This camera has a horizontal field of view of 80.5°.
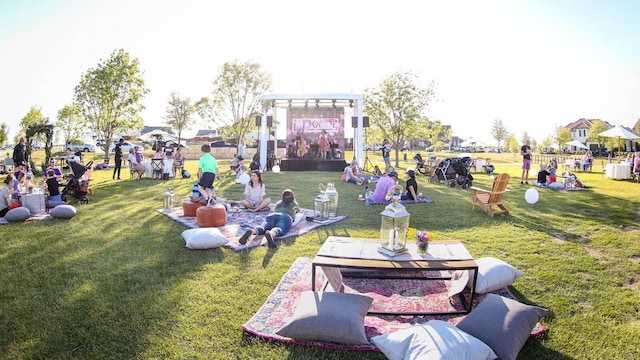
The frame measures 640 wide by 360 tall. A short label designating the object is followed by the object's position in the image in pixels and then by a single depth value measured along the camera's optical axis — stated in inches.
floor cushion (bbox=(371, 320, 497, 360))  100.4
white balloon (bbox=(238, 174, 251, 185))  487.9
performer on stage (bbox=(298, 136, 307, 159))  826.8
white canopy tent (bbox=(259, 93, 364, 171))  740.6
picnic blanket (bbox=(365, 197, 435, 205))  377.4
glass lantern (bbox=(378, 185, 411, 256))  149.3
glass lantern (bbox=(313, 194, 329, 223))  291.6
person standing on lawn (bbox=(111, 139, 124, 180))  593.6
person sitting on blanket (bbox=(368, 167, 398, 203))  365.4
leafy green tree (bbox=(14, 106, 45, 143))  1236.5
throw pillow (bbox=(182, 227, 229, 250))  214.8
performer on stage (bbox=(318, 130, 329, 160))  823.7
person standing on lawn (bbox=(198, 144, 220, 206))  304.3
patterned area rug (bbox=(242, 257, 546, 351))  130.0
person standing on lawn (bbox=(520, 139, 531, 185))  552.1
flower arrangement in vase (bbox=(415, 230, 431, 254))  148.2
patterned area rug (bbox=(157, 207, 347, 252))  232.3
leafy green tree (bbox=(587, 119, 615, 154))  1913.3
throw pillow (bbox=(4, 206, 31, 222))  284.7
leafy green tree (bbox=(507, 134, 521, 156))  2188.7
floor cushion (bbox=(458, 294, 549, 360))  109.3
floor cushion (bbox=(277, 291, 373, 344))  118.0
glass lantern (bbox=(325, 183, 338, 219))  301.1
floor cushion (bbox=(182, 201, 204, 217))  304.0
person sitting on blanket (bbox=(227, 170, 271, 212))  331.6
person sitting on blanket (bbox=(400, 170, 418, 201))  381.4
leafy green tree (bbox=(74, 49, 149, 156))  951.0
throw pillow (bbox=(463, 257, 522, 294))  152.9
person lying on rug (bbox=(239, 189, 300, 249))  225.0
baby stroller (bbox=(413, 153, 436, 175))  683.8
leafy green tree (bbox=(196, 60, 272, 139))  978.1
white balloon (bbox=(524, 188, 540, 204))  366.0
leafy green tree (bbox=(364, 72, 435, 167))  912.9
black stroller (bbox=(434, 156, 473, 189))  517.7
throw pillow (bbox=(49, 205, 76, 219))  294.6
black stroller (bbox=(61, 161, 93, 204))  381.1
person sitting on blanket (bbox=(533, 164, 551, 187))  531.3
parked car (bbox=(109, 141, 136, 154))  1422.5
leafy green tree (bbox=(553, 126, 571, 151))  2231.8
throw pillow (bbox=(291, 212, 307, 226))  273.5
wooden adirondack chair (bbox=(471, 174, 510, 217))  315.3
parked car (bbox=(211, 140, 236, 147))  1638.2
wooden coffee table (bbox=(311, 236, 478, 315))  136.6
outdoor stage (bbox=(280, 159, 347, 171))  781.3
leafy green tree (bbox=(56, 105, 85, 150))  1034.7
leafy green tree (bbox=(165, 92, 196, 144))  1736.0
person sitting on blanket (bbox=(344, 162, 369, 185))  551.1
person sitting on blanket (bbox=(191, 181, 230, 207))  308.0
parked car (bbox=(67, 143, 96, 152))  1394.4
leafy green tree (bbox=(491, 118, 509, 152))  3129.9
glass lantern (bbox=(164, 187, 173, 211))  329.7
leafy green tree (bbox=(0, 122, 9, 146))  1102.4
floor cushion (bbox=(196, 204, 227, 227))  269.6
